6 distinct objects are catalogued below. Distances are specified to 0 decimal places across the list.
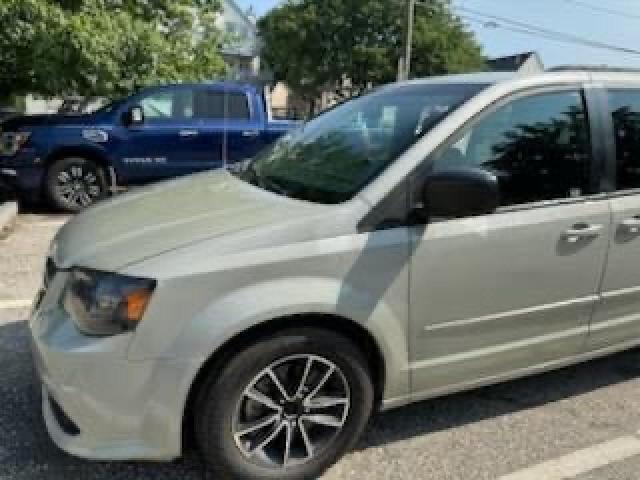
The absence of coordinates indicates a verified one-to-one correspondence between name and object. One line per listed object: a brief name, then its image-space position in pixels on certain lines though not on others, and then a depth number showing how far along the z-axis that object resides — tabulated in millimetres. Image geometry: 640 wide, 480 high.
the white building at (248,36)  51781
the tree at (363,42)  46562
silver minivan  2812
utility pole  28422
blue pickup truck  9078
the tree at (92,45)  9898
